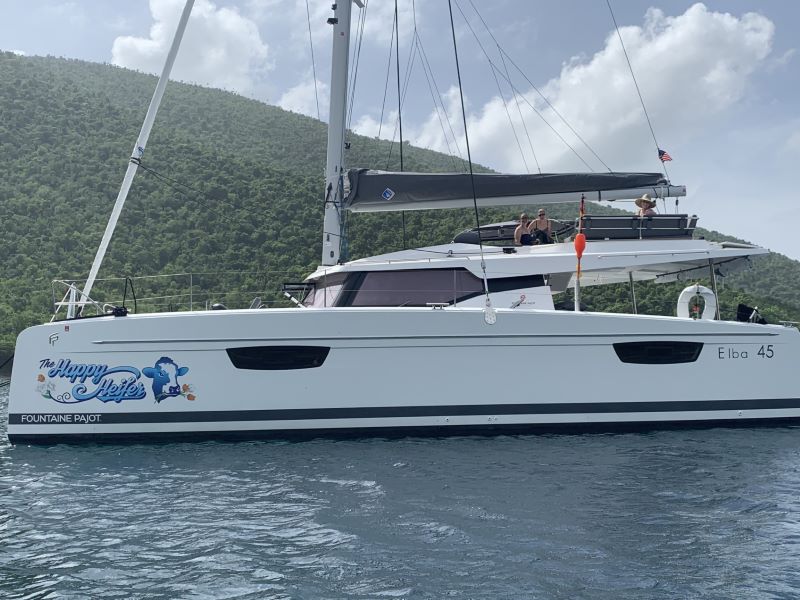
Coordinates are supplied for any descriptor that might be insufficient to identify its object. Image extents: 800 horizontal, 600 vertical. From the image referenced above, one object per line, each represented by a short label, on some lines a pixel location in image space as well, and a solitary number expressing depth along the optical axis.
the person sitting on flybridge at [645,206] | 8.88
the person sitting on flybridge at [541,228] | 9.10
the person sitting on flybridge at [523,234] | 8.95
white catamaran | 6.95
